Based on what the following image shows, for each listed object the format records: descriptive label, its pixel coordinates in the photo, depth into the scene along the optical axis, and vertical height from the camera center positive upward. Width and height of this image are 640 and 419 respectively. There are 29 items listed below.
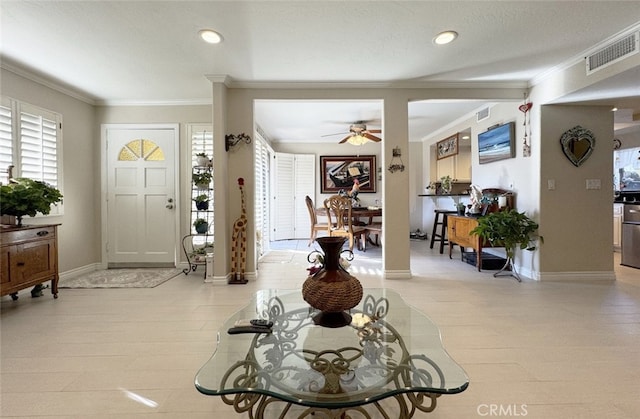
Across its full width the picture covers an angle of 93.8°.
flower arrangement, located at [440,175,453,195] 5.55 +0.40
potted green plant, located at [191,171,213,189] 3.77 +0.35
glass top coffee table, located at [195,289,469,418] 1.02 -0.62
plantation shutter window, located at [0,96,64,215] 2.93 +0.69
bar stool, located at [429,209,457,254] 5.12 -0.36
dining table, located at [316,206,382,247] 5.24 -0.13
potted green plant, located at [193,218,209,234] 3.87 -0.24
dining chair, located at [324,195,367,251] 4.91 -0.22
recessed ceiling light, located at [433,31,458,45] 2.43 +1.40
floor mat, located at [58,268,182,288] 3.37 -0.87
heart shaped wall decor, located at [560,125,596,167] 3.38 +0.69
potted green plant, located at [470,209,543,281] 3.38 -0.27
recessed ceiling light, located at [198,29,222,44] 2.39 +1.40
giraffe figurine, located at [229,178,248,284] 3.48 -0.45
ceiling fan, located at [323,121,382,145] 4.96 +1.21
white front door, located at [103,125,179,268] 4.14 +0.18
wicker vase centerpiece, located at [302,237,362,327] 1.41 -0.39
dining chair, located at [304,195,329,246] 5.46 -0.35
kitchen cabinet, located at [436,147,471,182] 6.02 +0.84
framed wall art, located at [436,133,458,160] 5.55 +1.17
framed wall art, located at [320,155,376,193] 6.84 +0.79
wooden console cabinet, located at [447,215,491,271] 3.88 -0.41
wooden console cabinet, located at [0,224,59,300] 2.50 -0.45
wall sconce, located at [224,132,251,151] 3.48 +0.79
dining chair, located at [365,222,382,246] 5.15 -0.38
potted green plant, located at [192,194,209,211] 3.84 +0.06
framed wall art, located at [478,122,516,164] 3.81 +0.87
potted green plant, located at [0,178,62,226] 2.59 +0.08
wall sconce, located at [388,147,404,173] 3.58 +0.53
